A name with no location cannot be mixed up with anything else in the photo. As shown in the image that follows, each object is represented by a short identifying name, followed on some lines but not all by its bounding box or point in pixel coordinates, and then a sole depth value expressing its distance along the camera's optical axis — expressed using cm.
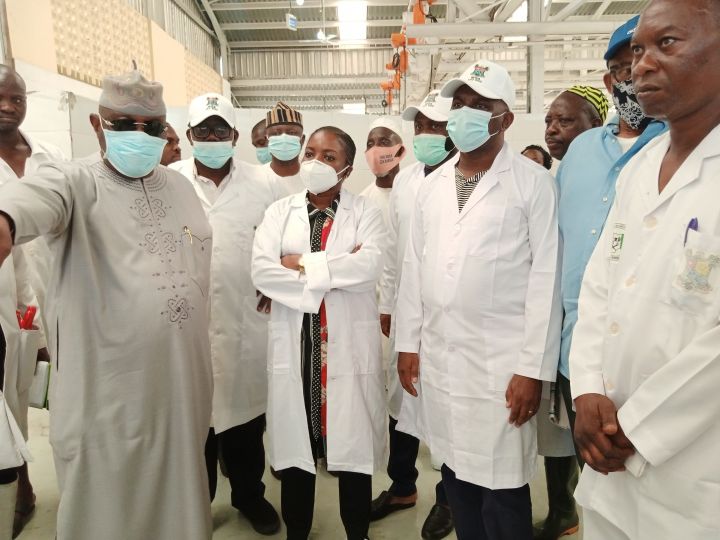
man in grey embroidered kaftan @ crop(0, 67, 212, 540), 136
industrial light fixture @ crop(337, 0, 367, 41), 683
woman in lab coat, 170
